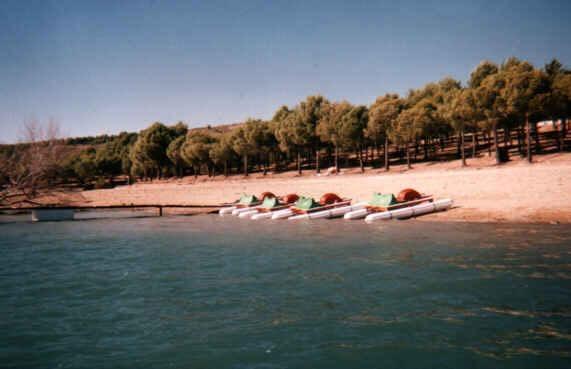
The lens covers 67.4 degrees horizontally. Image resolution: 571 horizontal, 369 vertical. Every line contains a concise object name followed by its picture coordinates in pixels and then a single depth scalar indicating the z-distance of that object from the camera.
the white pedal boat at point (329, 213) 32.16
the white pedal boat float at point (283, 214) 33.56
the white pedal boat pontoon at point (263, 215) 34.85
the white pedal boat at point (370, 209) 29.79
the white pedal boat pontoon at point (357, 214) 30.20
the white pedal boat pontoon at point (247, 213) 37.16
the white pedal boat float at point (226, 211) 40.62
